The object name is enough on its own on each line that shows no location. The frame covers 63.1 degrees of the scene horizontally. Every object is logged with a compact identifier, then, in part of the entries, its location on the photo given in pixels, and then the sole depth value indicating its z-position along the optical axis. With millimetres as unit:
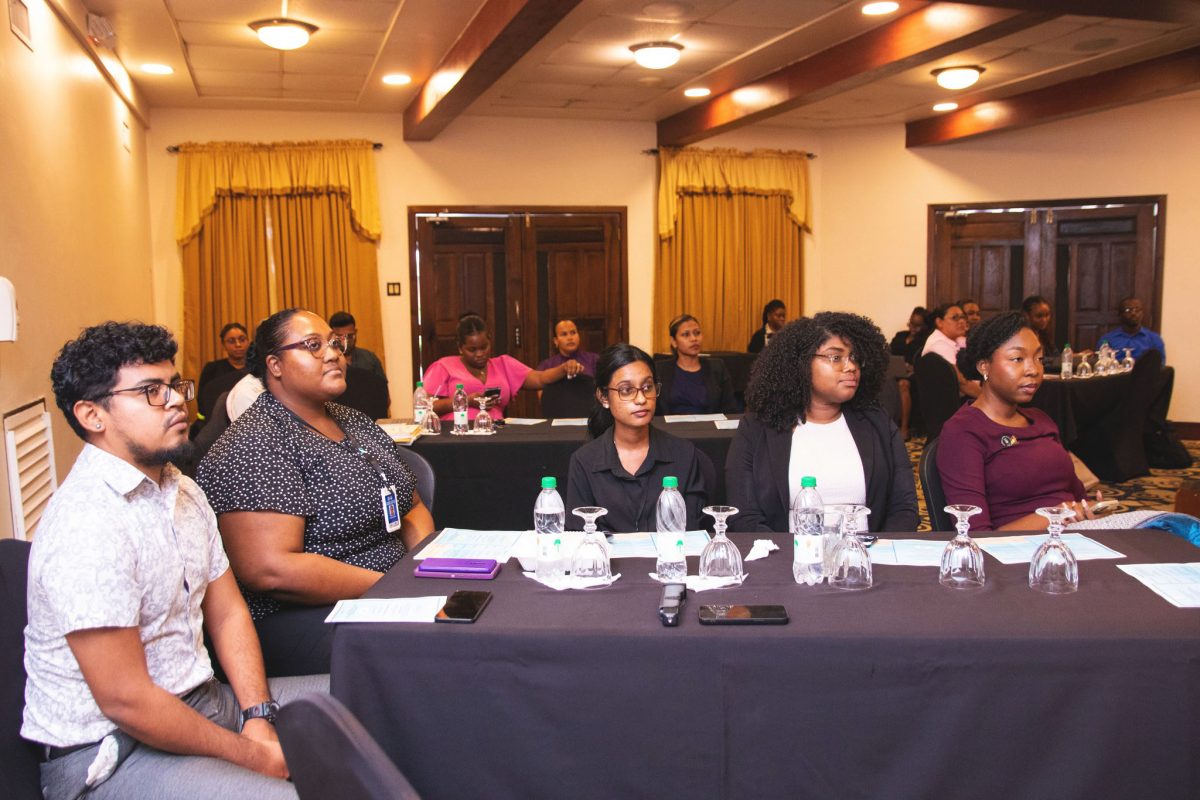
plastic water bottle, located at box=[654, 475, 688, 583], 2312
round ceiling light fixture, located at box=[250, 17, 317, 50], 5930
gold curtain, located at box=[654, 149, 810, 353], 9742
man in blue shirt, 8844
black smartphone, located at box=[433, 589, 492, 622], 2039
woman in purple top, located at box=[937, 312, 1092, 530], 3139
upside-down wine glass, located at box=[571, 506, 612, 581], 2297
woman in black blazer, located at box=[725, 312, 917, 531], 3121
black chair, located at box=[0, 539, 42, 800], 1715
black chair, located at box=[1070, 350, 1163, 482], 7277
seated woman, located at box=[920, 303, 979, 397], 8078
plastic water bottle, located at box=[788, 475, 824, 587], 2260
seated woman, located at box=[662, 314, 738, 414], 5906
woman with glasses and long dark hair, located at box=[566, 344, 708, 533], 3172
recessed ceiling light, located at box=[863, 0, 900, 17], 5831
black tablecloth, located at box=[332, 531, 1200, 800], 1908
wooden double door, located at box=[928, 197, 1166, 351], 9688
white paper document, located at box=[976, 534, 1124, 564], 2424
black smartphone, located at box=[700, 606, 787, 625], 1992
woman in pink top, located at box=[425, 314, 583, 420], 5746
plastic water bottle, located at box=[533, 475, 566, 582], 2318
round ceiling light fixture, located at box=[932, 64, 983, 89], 7480
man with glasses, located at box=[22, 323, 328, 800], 1797
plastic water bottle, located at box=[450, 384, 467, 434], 5191
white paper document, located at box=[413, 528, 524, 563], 2539
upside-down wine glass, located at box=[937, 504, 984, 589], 2197
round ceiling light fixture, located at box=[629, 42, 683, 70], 6602
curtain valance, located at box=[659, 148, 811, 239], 9641
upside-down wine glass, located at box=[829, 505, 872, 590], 2225
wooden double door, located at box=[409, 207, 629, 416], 9352
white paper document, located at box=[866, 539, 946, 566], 2410
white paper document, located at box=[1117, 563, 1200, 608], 2098
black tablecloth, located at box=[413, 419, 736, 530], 4867
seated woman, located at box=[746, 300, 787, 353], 9623
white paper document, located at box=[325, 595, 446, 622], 2055
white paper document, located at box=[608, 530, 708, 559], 2543
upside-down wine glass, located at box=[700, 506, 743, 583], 2297
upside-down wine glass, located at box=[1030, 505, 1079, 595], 2158
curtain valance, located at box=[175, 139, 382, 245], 8605
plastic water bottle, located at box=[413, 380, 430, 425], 5312
